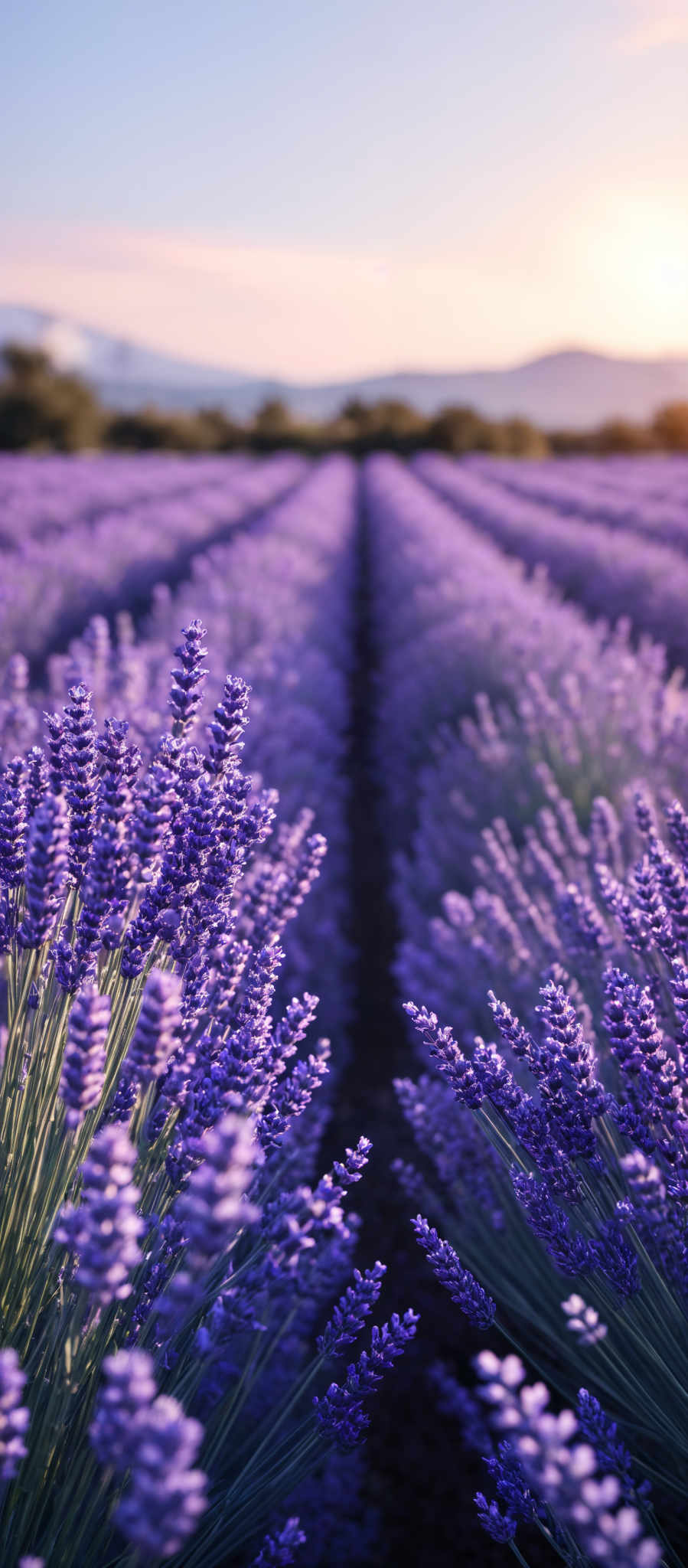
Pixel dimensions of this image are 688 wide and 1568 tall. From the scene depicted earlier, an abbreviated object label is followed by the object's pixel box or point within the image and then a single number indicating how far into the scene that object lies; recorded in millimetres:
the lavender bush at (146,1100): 852
